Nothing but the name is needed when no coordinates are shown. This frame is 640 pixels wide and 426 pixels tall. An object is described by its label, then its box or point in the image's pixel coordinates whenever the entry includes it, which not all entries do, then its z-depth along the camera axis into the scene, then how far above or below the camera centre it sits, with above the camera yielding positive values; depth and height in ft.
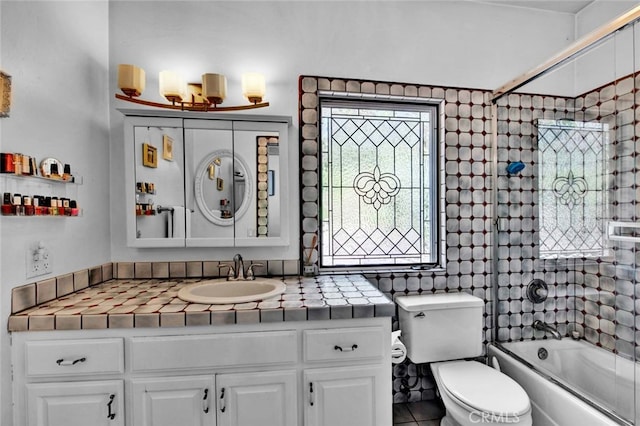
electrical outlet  4.15 -0.67
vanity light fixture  5.29 +2.17
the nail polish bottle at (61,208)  4.45 +0.05
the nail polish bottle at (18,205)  3.81 +0.09
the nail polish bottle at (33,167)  4.01 +0.59
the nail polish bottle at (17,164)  3.79 +0.60
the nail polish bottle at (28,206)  3.93 +0.08
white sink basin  5.21 -1.35
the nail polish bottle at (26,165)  3.90 +0.61
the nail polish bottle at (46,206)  4.19 +0.08
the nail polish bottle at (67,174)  4.54 +0.56
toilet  5.19 -2.43
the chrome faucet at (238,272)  5.67 -1.15
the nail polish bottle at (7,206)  3.72 +0.07
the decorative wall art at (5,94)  3.72 +1.45
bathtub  4.53 -2.96
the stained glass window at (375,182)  6.40 +0.56
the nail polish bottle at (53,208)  4.29 +0.05
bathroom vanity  3.81 -2.01
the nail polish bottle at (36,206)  4.05 +0.08
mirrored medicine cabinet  5.58 +0.58
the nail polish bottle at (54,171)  4.35 +0.57
